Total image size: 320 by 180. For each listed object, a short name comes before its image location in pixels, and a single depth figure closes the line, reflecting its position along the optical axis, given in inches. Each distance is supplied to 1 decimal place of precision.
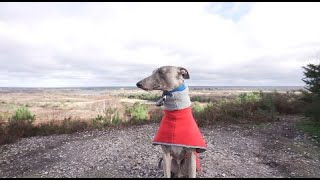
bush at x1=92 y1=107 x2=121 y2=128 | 212.4
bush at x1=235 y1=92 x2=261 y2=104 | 244.2
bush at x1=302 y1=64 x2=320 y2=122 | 189.5
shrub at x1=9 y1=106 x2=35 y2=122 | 219.8
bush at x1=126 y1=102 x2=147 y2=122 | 228.4
